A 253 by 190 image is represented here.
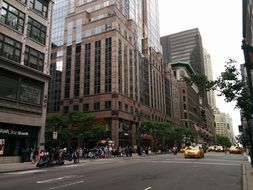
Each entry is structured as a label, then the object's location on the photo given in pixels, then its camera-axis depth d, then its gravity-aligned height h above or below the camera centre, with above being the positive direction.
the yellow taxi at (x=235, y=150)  45.24 -3.61
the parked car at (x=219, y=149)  55.12 -4.07
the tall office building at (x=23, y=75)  21.39 +6.85
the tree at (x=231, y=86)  14.32 +3.48
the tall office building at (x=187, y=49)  139.19 +59.44
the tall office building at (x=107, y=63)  47.50 +18.79
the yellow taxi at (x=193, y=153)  25.29 -2.32
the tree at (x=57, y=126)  36.87 +1.80
